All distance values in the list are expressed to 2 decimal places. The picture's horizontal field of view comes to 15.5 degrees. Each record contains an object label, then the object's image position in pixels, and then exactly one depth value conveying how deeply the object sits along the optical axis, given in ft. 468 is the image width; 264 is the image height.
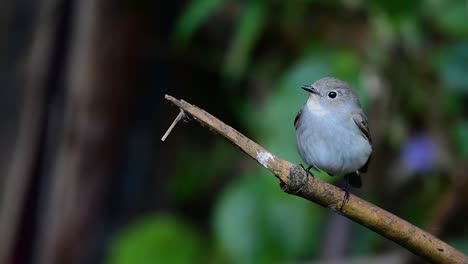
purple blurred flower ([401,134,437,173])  20.26
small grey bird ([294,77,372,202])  12.10
